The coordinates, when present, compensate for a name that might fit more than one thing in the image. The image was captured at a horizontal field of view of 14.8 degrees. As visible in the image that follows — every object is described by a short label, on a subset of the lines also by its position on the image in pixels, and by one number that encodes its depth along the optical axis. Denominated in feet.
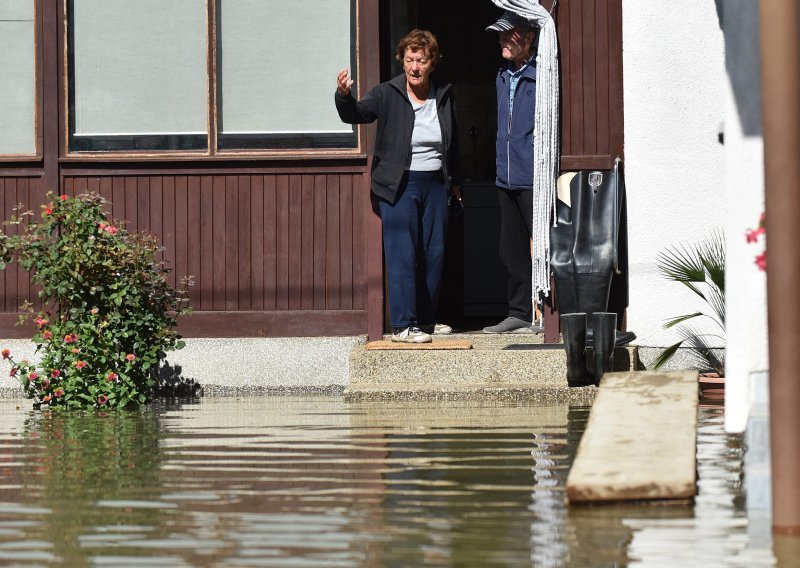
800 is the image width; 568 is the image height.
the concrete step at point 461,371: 56.53
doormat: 58.75
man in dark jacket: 61.62
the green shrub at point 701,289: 58.85
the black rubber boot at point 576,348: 55.79
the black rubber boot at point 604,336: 55.89
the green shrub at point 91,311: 57.72
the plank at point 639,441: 30.93
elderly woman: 60.19
